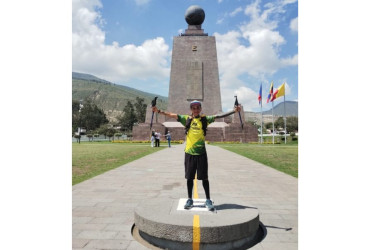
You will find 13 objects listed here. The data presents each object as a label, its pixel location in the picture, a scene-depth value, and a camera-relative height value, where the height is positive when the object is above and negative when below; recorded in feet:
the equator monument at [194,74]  113.49 +24.68
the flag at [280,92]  89.82 +13.41
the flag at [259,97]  102.68 +13.12
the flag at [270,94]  98.04 +13.66
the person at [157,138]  74.53 -1.97
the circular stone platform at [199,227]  10.93 -4.06
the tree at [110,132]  130.80 -0.41
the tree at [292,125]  253.65 +5.27
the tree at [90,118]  211.82 +10.60
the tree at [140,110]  213.05 +17.60
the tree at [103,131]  145.67 +0.12
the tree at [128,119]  211.82 +9.68
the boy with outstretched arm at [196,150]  13.38 -0.98
